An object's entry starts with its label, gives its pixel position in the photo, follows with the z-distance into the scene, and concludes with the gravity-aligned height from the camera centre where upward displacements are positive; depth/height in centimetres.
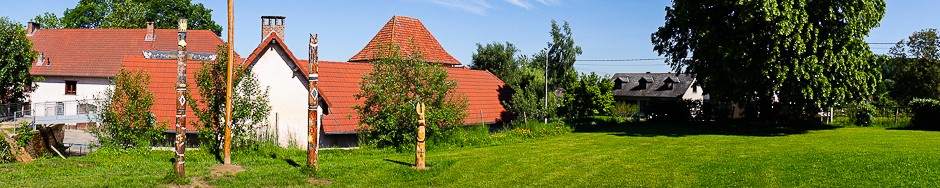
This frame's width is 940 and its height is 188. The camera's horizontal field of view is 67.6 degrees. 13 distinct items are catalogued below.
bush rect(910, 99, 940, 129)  3089 -59
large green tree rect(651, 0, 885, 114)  2733 +201
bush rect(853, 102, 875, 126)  3312 -65
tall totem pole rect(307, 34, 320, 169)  1589 -39
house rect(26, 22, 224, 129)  4469 +307
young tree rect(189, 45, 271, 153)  1998 -18
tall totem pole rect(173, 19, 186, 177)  1504 +12
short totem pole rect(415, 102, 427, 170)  1650 -114
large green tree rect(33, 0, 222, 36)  6006 +751
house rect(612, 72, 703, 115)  5945 +100
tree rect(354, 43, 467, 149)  2291 -1
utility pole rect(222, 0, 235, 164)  1675 -5
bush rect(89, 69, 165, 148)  2038 -51
